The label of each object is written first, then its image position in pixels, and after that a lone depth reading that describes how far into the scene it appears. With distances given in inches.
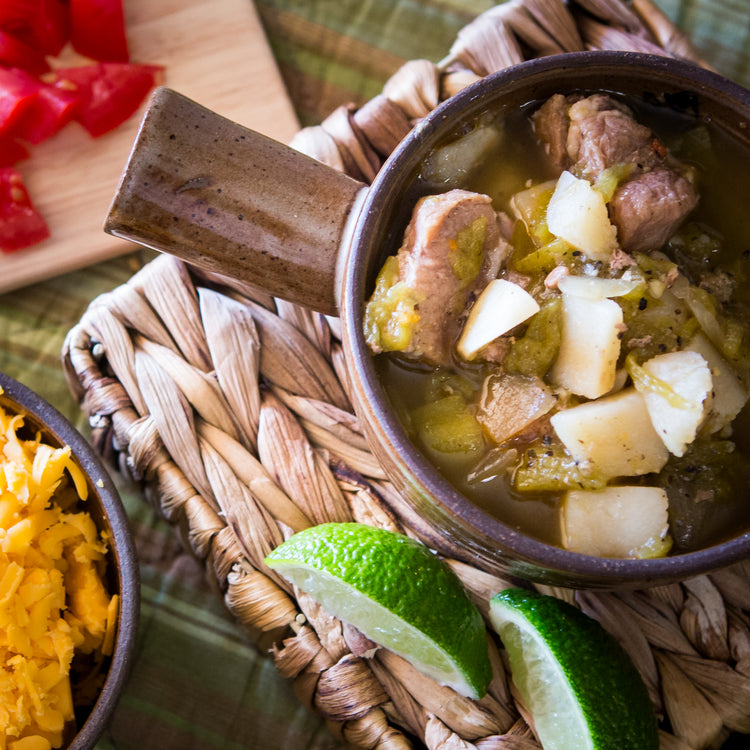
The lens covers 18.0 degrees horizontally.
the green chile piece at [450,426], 21.1
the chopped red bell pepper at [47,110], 24.9
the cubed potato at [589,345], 20.8
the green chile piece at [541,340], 21.0
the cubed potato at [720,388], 21.1
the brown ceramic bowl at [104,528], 21.9
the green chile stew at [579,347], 20.9
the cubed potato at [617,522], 20.9
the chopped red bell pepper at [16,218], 24.8
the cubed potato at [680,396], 20.7
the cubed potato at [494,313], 20.8
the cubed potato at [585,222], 21.1
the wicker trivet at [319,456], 22.5
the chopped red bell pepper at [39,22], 24.8
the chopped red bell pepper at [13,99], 24.7
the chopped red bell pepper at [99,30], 24.9
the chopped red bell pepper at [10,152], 24.9
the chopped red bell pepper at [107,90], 25.0
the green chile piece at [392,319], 20.8
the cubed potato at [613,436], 20.8
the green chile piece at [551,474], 21.0
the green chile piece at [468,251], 21.0
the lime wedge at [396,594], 21.5
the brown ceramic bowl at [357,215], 20.4
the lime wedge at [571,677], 21.4
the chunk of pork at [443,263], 20.8
